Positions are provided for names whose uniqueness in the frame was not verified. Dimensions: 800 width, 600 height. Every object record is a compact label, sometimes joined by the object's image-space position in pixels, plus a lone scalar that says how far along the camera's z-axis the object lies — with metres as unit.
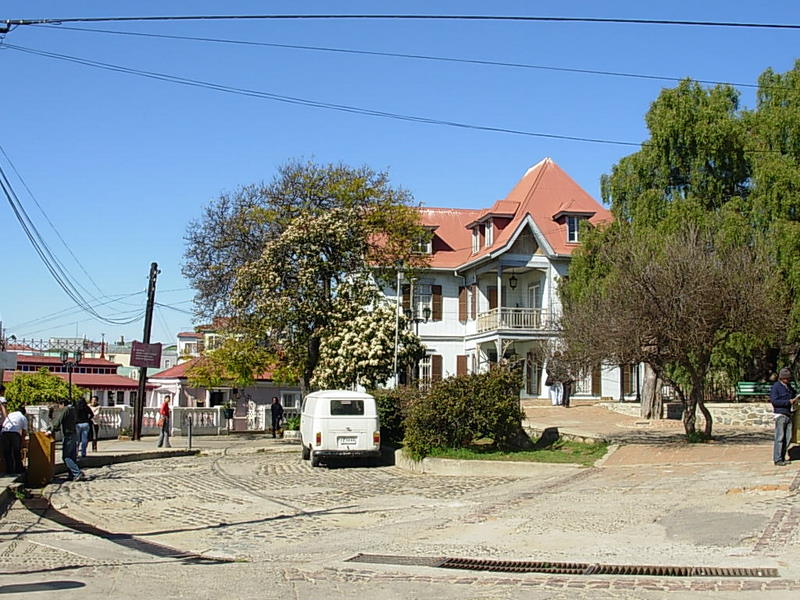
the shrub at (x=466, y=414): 21.06
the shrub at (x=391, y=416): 25.72
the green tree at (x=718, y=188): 26.62
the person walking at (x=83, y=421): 22.81
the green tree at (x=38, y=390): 41.75
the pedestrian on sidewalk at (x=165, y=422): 31.08
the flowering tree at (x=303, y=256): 32.50
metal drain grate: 8.85
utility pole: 35.56
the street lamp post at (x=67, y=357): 44.78
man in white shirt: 17.66
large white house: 40.78
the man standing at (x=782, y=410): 15.43
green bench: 26.55
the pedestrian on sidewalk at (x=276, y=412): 38.41
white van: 22.34
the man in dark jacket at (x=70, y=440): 20.34
